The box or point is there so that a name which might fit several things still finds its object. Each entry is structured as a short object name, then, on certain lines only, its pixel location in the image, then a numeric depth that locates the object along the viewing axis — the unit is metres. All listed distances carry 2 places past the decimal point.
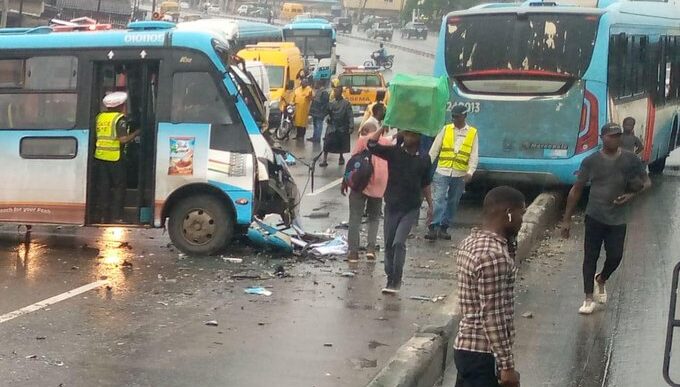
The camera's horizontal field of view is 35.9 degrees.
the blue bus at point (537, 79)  15.66
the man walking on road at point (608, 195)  9.12
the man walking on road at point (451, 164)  12.96
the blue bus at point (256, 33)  45.34
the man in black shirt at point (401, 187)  9.73
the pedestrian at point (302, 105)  27.64
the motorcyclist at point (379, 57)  59.80
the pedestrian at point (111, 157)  11.77
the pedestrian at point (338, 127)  20.86
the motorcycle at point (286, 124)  28.44
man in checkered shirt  4.82
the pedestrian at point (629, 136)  14.81
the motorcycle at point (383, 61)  59.81
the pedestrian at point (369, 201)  11.31
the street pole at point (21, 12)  41.19
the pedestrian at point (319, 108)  25.59
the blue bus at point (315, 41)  47.12
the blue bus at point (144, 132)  11.70
